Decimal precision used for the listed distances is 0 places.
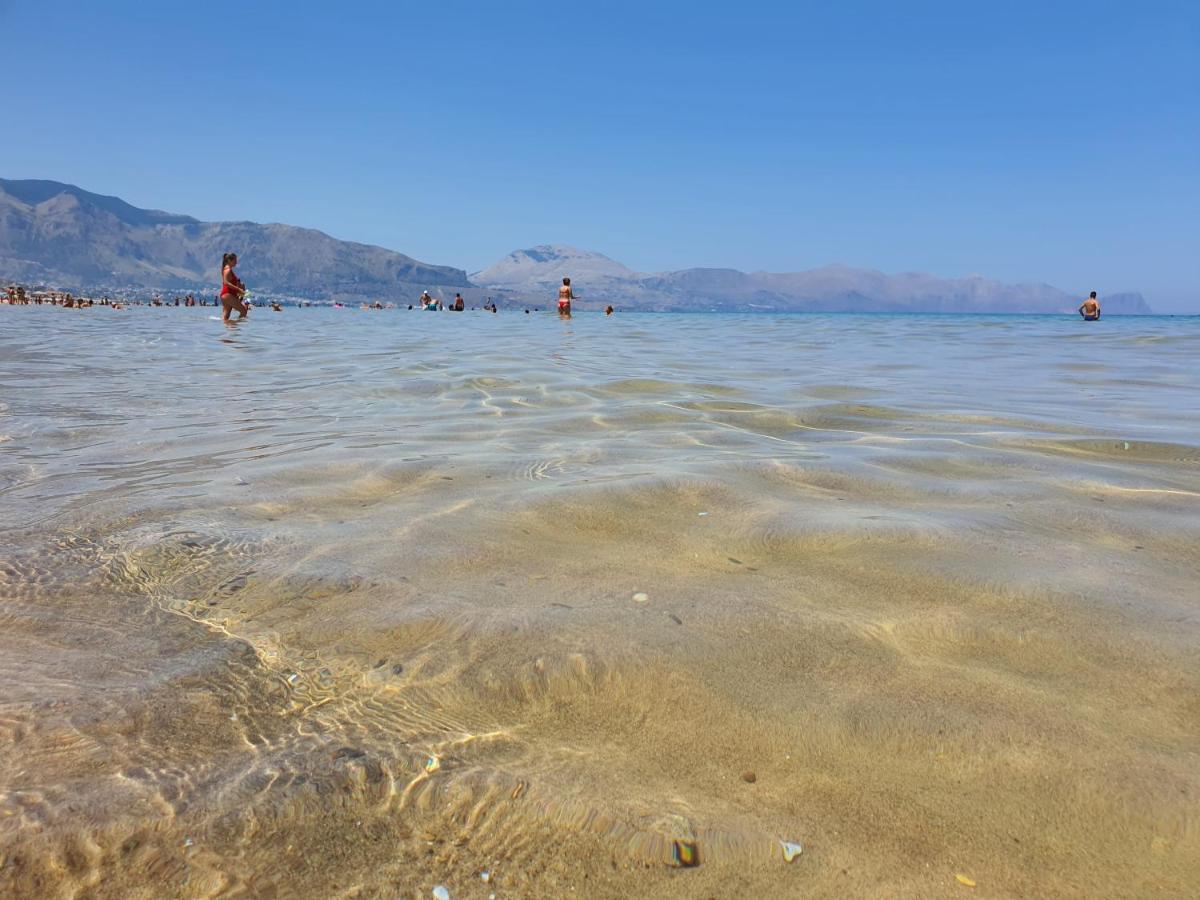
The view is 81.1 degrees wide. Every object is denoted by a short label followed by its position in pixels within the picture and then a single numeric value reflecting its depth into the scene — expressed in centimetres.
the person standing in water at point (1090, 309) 3158
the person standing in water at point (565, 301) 3301
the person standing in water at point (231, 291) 2092
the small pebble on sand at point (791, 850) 121
